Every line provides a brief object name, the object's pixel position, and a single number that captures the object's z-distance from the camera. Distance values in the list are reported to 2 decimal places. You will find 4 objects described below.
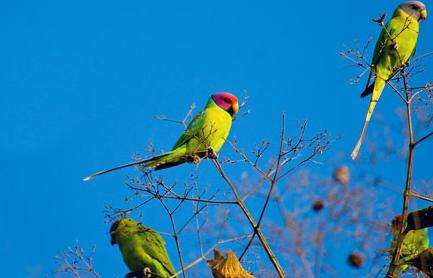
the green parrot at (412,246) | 10.91
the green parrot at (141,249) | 14.91
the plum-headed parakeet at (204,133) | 14.14
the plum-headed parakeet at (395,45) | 14.75
